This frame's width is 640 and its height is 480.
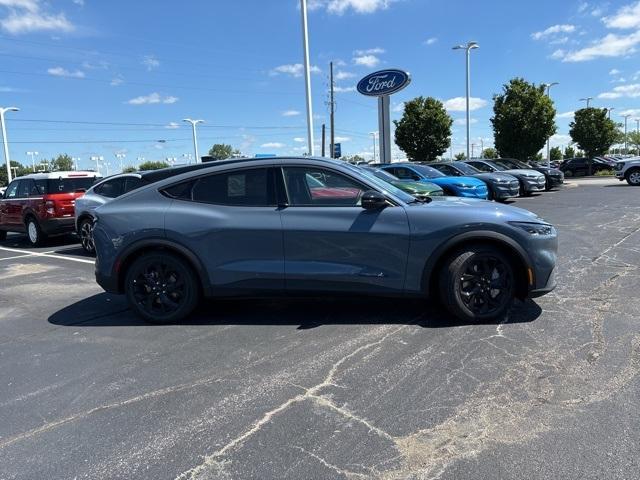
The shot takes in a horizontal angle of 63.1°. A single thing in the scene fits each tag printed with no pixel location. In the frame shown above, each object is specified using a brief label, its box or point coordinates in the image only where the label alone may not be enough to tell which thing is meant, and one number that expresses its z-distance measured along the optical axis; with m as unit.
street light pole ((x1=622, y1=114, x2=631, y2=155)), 88.62
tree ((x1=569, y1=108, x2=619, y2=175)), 39.81
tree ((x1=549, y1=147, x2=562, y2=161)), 82.69
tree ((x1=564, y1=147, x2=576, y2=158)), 83.83
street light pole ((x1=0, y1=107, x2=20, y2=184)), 40.09
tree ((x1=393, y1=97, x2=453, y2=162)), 33.62
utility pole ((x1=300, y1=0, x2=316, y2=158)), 18.47
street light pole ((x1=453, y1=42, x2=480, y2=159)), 33.74
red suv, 11.79
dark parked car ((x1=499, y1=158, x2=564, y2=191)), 23.78
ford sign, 24.45
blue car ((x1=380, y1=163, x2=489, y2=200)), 15.59
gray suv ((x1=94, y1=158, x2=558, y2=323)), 4.76
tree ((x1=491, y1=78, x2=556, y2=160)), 30.52
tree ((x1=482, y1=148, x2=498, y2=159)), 77.38
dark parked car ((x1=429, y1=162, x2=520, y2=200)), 18.09
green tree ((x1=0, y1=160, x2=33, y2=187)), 82.96
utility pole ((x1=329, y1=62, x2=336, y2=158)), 45.59
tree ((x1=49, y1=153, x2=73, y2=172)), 121.21
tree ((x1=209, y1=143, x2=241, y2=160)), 101.63
